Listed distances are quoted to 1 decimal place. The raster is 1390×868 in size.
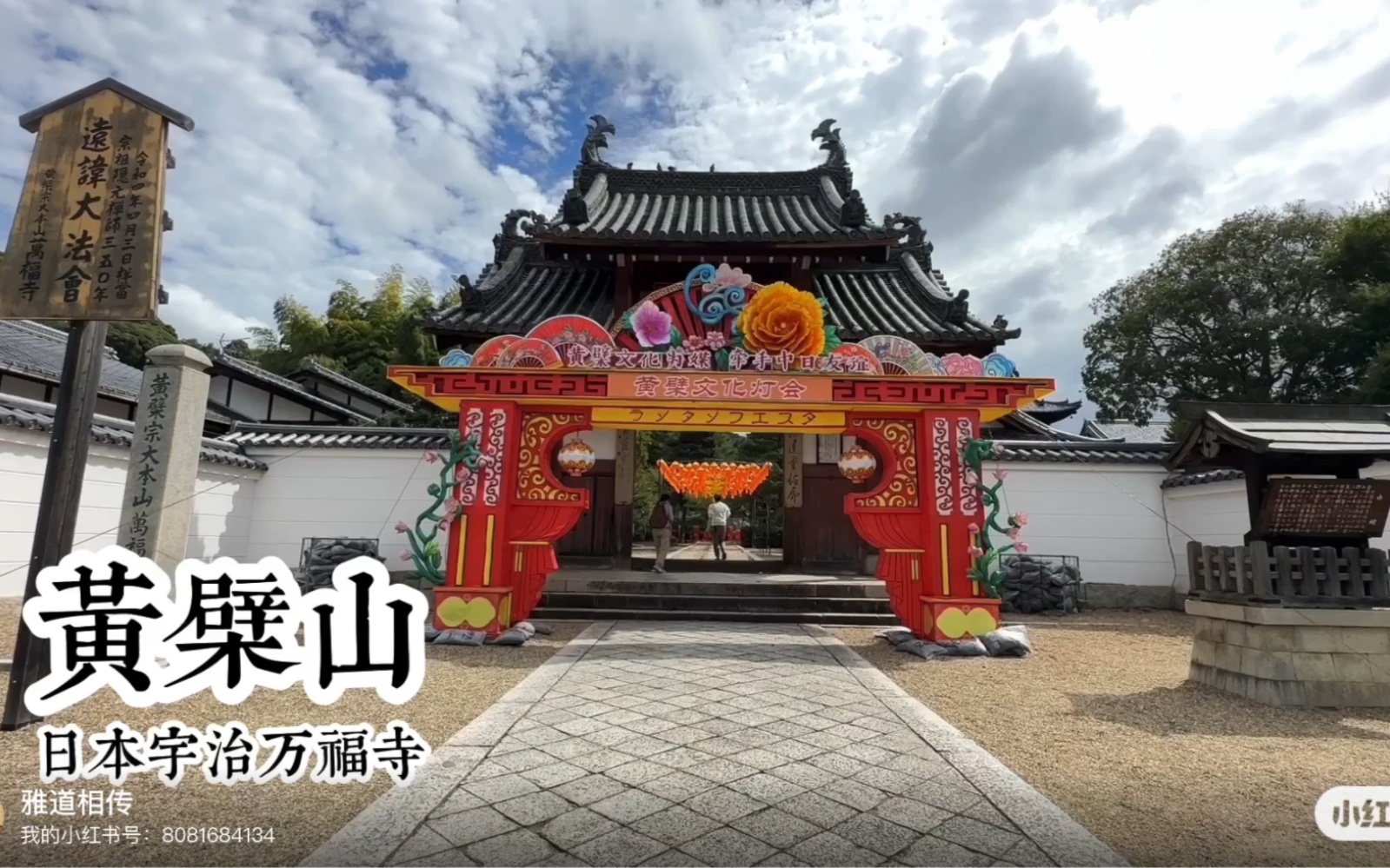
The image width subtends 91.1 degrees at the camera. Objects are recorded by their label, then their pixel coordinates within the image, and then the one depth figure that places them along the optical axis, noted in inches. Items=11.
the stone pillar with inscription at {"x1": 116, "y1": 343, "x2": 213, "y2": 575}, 193.8
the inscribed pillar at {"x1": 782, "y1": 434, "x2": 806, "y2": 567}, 486.0
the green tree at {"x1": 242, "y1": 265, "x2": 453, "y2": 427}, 991.6
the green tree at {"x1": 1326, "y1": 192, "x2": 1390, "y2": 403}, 757.3
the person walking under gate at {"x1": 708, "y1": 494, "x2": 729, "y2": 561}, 682.8
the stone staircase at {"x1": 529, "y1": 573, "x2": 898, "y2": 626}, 379.9
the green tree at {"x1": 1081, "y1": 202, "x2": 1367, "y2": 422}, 826.2
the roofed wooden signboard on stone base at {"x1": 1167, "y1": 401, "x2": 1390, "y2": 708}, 205.9
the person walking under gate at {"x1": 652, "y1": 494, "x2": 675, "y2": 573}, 482.3
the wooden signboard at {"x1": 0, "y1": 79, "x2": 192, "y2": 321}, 179.3
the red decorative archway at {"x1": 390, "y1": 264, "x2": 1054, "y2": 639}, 293.9
